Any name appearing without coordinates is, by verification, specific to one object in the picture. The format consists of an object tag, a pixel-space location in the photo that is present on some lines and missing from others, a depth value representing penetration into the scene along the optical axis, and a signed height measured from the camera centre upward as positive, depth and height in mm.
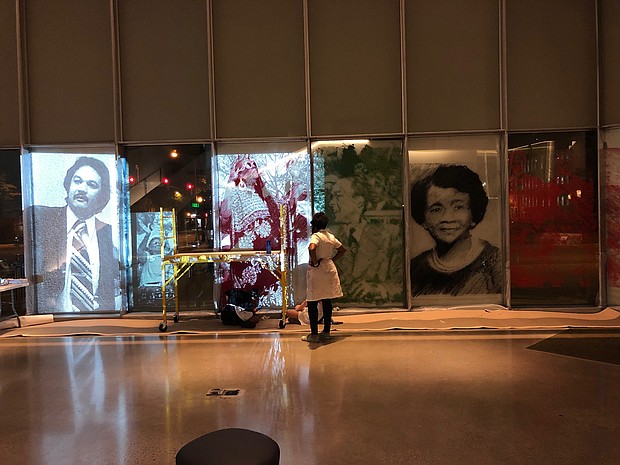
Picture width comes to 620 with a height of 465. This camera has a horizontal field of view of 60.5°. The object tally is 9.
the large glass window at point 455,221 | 8477 +0
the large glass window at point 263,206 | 8602 +331
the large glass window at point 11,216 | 8727 +277
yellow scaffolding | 7262 -426
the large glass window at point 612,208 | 8219 +141
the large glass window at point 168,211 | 8617 +239
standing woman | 6625 -540
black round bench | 2412 -1050
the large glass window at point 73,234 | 8734 -42
